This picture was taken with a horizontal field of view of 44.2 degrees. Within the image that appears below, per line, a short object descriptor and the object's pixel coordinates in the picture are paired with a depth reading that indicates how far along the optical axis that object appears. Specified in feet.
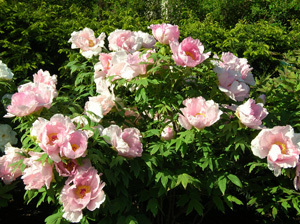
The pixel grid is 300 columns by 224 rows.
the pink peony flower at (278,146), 6.15
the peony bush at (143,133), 5.97
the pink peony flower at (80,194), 5.91
